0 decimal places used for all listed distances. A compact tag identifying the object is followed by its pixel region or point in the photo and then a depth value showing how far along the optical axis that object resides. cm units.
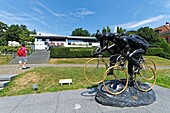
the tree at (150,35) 1972
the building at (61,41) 2105
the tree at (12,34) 3266
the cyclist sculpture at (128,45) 252
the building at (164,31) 2186
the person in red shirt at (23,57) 613
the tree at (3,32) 3009
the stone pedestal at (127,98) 236
